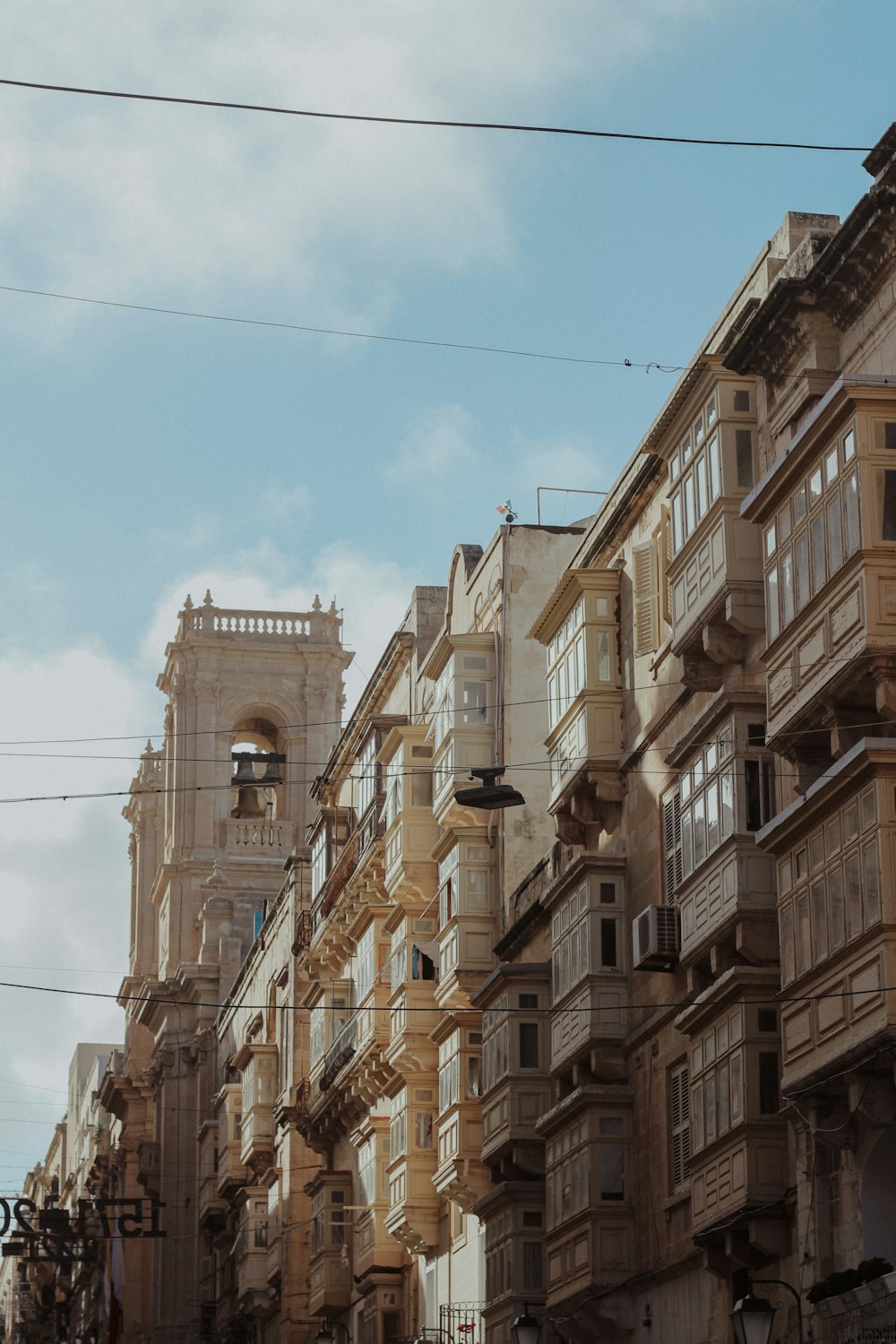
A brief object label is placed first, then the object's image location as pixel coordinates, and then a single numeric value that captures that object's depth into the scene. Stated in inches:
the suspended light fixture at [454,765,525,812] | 1127.0
